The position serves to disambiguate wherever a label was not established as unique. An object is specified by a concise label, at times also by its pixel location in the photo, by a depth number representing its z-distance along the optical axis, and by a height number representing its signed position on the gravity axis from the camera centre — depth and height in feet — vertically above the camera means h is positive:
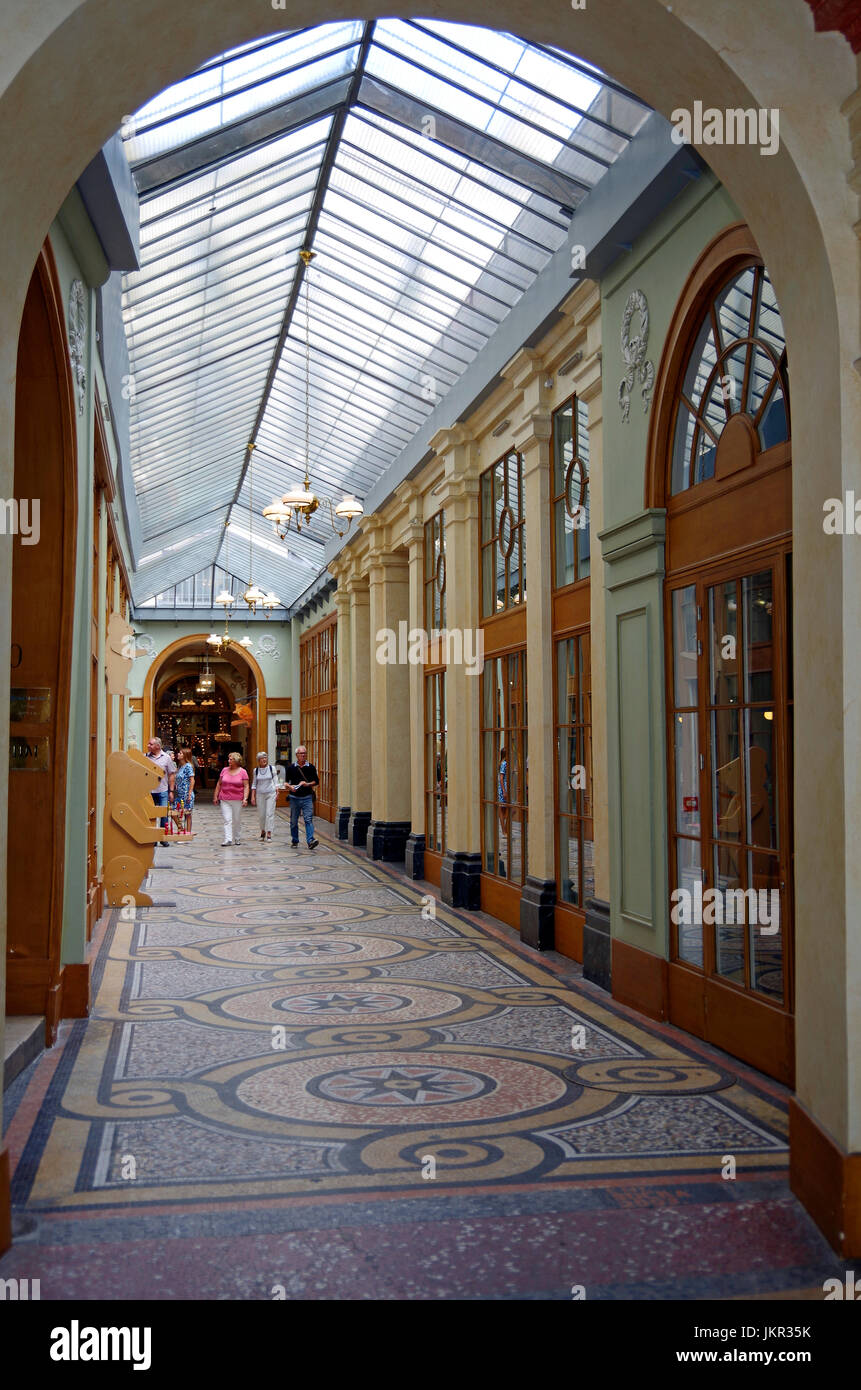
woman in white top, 54.49 -3.15
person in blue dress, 60.03 -3.35
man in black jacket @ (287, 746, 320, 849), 49.34 -2.77
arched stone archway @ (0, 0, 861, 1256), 10.49 +5.29
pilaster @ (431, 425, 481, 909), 33.01 +1.04
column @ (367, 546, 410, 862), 45.44 +0.07
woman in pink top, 52.11 -3.07
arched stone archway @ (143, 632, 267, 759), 90.99 +3.83
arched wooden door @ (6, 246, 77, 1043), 17.99 +0.48
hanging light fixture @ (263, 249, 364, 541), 37.14 +7.74
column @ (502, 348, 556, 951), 26.32 +1.56
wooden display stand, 30.53 -2.66
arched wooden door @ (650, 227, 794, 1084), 15.58 +1.11
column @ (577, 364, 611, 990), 21.93 -0.31
